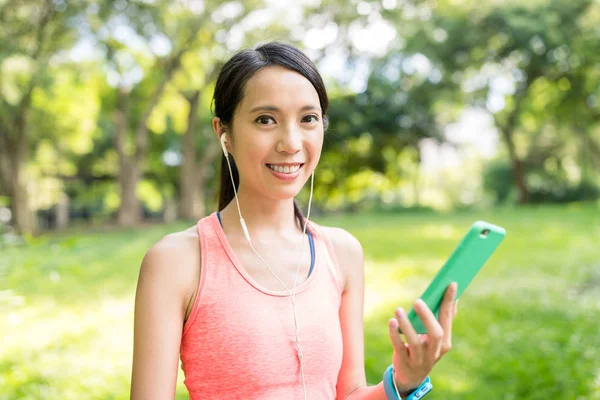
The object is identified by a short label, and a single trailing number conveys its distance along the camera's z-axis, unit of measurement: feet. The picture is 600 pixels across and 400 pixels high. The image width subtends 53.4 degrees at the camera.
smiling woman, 4.90
